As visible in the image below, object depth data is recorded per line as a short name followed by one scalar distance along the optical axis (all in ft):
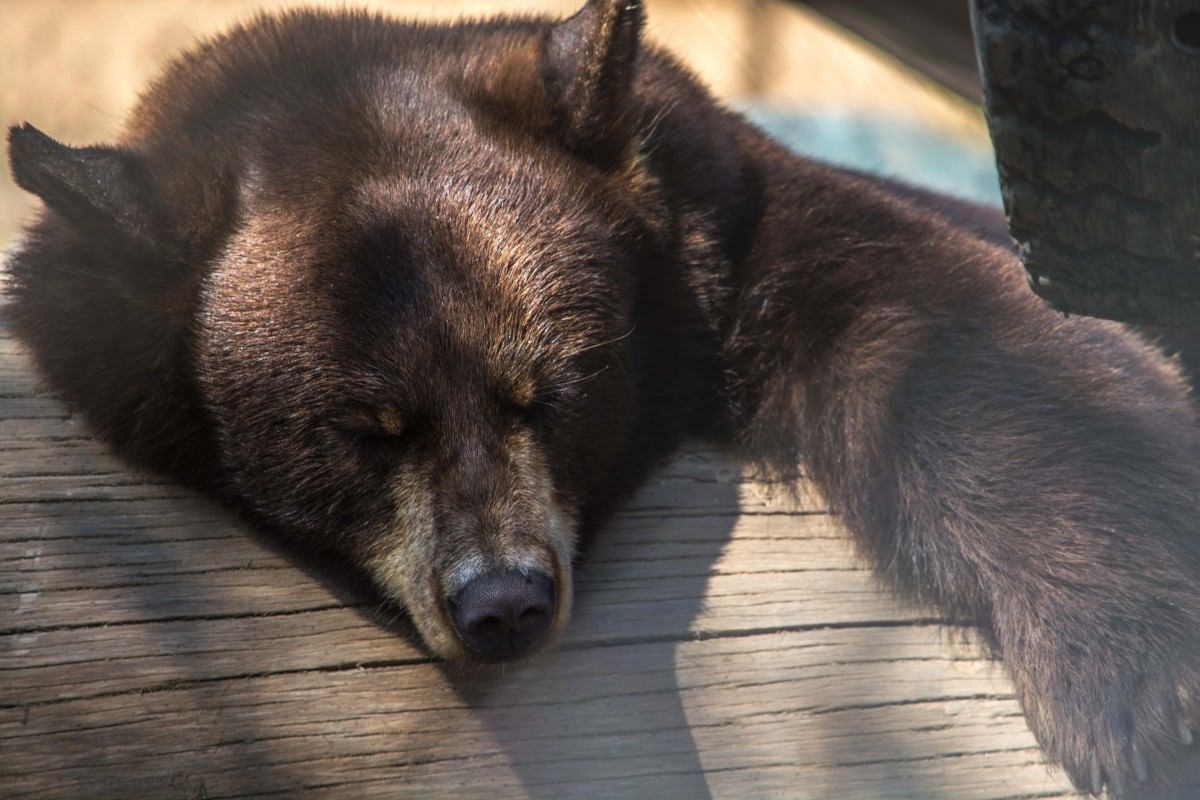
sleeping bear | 20.98
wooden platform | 19.42
